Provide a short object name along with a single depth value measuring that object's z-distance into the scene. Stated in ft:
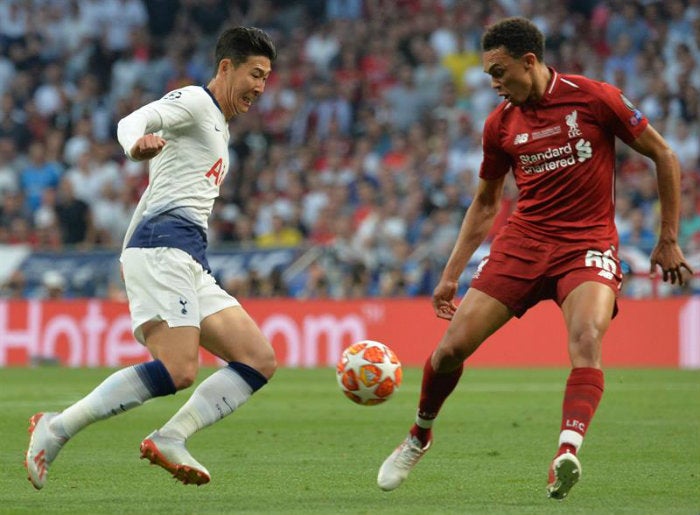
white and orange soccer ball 54.44
